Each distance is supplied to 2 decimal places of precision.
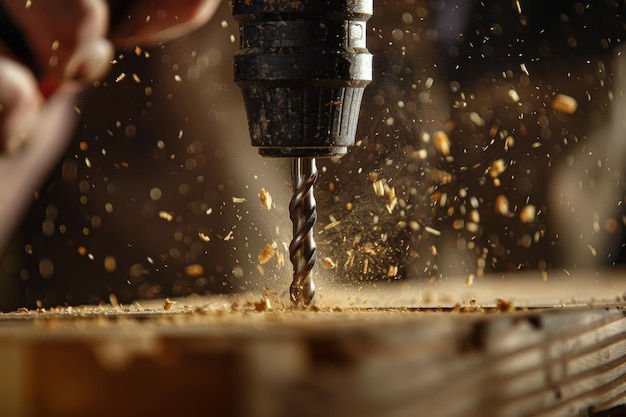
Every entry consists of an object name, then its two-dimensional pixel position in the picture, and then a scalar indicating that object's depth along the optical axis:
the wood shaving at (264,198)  0.74
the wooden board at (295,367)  0.55
